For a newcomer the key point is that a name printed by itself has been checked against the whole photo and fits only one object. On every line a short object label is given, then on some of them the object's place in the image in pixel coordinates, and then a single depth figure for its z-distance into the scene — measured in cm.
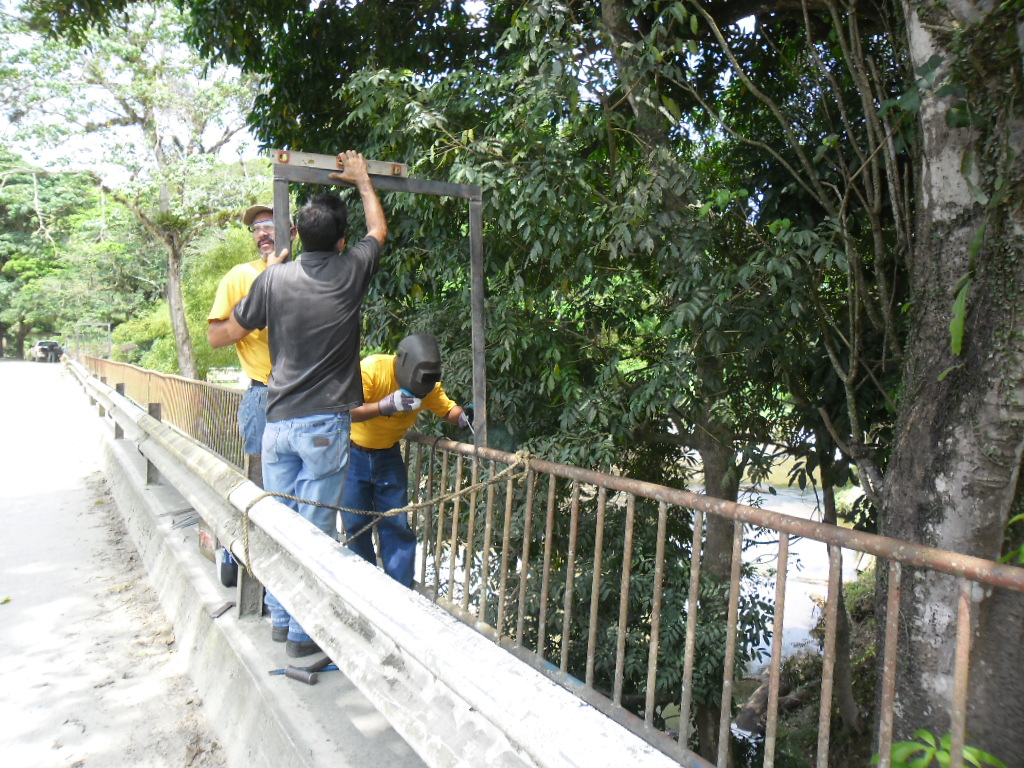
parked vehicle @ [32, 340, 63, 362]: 5738
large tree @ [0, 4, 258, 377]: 2345
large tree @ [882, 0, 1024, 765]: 320
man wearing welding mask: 434
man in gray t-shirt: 365
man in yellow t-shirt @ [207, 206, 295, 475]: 466
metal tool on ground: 312
